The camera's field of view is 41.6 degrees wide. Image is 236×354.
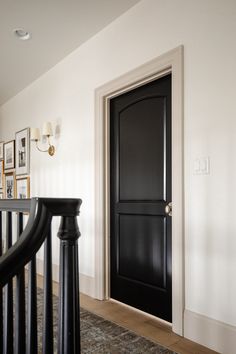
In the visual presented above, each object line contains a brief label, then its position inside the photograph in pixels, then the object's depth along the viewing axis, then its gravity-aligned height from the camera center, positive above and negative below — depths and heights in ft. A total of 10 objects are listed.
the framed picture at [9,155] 16.48 +1.53
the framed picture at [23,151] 14.99 +1.56
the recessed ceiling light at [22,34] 10.08 +4.95
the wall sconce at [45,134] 12.46 +2.03
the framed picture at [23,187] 14.97 -0.22
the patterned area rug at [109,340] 6.50 -3.54
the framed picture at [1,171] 17.70 +0.68
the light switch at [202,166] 6.72 +0.35
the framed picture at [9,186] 16.40 -0.17
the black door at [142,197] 8.10 -0.42
